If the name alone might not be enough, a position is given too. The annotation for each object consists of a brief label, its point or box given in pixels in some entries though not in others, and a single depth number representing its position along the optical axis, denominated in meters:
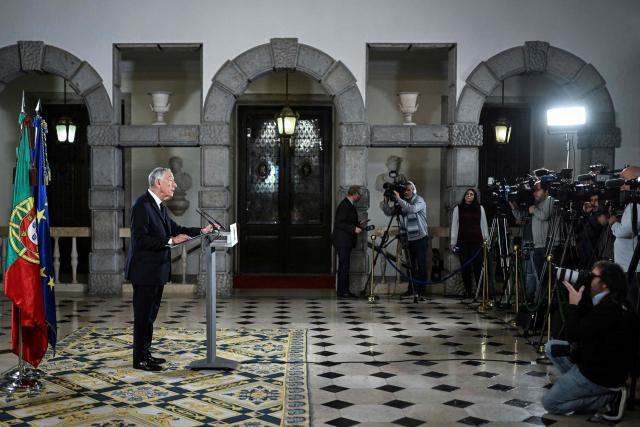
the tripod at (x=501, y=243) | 10.17
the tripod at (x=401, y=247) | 11.21
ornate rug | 5.27
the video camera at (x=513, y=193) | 9.21
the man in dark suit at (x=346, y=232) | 11.33
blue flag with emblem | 6.17
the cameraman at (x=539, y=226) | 9.27
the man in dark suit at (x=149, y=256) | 6.38
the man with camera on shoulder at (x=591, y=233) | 8.15
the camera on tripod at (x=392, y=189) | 11.09
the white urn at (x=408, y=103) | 12.13
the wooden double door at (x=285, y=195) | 14.45
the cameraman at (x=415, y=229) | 11.16
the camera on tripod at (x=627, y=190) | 6.12
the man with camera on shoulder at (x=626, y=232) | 6.73
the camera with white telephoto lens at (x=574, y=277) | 6.20
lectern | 6.46
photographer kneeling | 5.12
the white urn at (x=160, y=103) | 12.15
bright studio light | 10.66
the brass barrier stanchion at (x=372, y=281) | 11.00
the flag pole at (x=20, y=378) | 5.96
